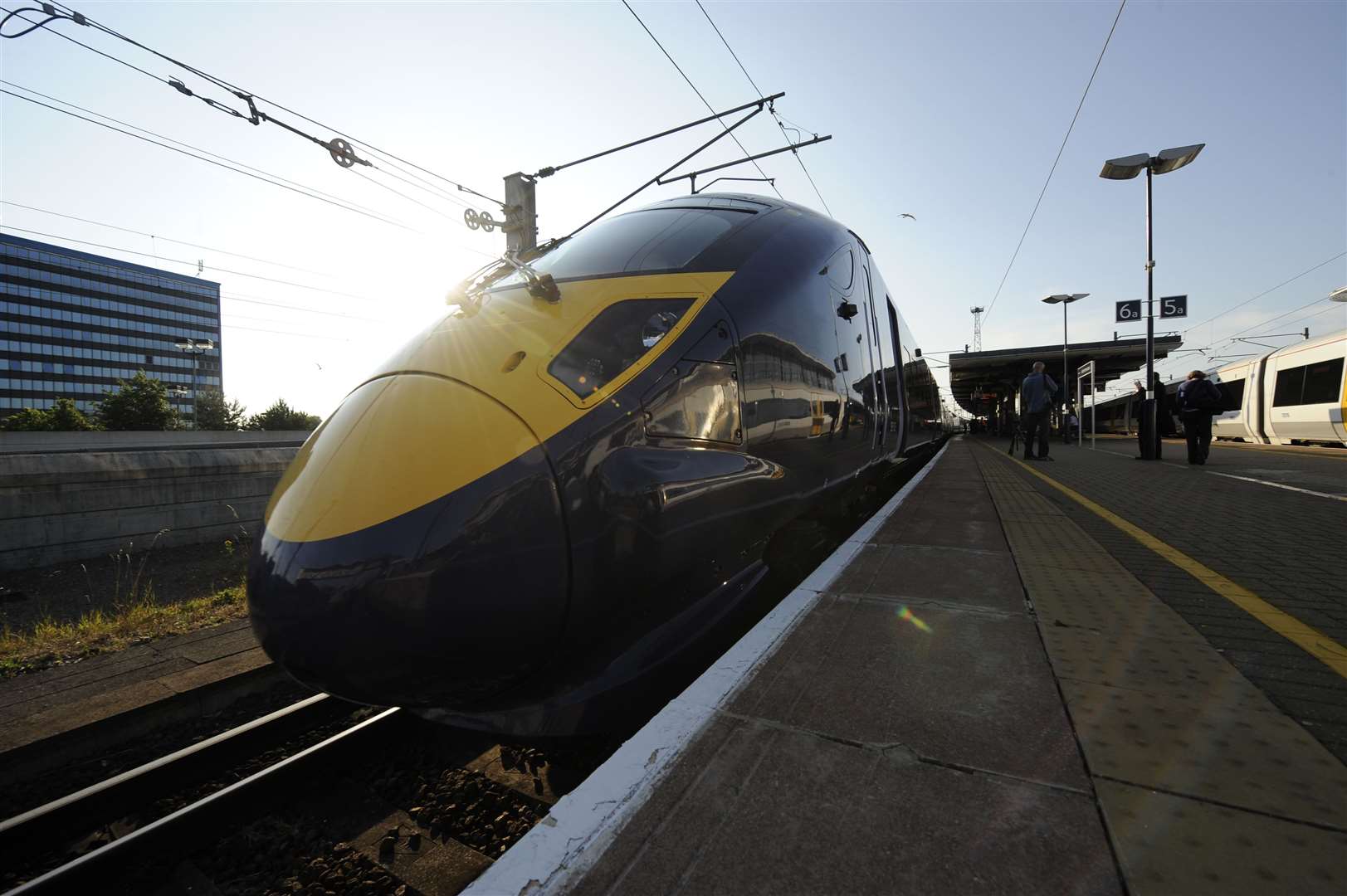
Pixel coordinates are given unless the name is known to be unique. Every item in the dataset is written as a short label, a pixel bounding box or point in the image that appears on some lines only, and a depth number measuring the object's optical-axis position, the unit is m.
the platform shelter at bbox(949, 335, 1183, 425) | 22.66
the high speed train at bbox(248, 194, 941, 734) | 1.69
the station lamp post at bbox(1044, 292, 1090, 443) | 26.89
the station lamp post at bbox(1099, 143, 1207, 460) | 12.28
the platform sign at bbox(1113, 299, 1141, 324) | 15.30
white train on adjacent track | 14.52
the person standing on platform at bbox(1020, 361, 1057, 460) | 11.09
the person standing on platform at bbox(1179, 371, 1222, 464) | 9.08
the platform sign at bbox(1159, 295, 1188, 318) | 14.35
